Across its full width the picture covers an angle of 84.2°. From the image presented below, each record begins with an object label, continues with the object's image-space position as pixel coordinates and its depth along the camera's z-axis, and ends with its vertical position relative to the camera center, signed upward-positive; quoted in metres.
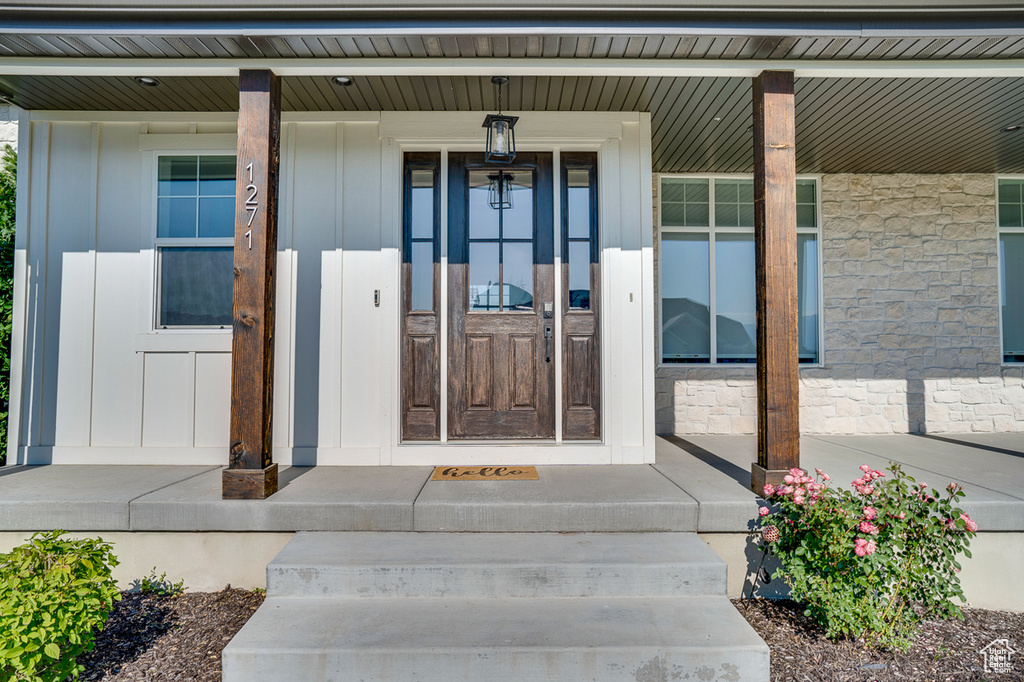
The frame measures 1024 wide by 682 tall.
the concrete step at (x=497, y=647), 2.00 -1.04
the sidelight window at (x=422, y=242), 3.98 +0.82
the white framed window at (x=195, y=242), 3.96 +0.80
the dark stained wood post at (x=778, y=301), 2.97 +0.31
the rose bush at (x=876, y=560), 2.31 -0.83
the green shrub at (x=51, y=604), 1.80 -0.83
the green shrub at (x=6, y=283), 3.91 +0.52
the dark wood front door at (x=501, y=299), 3.96 +0.42
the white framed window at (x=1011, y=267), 5.28 +0.88
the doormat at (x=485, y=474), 3.41 -0.71
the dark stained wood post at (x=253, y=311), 2.92 +0.24
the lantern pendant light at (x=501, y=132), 3.53 +1.44
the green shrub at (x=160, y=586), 2.82 -1.14
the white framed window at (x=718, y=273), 5.28 +0.81
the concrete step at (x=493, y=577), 2.41 -0.93
